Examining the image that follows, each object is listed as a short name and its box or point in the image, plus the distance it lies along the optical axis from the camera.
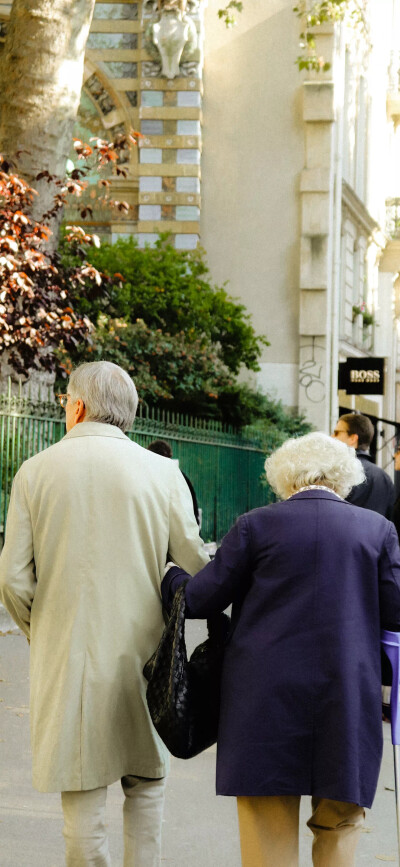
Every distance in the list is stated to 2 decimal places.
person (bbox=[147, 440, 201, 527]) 9.80
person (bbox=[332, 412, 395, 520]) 8.20
